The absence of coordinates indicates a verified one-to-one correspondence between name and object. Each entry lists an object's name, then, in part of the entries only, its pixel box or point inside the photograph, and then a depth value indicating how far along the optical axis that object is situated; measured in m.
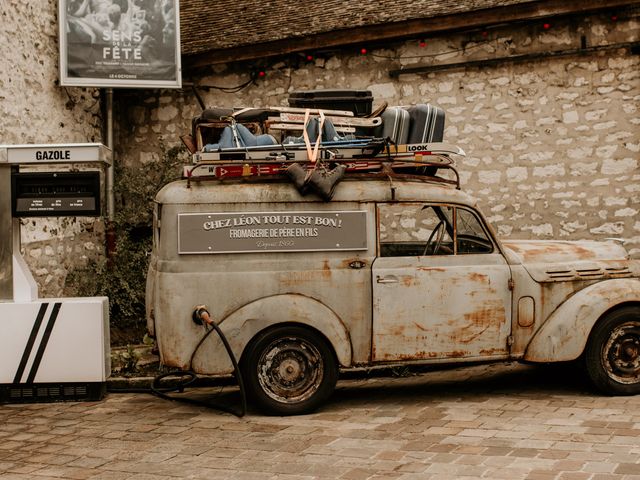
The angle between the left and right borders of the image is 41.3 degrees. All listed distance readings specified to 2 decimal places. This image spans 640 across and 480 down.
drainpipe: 12.57
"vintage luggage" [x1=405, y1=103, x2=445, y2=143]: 7.90
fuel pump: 7.68
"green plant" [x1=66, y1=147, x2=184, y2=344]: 11.73
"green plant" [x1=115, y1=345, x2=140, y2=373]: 9.19
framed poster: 11.64
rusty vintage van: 7.01
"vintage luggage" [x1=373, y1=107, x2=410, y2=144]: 7.91
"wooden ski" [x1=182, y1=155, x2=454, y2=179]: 7.24
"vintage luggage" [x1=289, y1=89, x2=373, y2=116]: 8.61
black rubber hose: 6.81
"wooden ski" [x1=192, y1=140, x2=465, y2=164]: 7.34
